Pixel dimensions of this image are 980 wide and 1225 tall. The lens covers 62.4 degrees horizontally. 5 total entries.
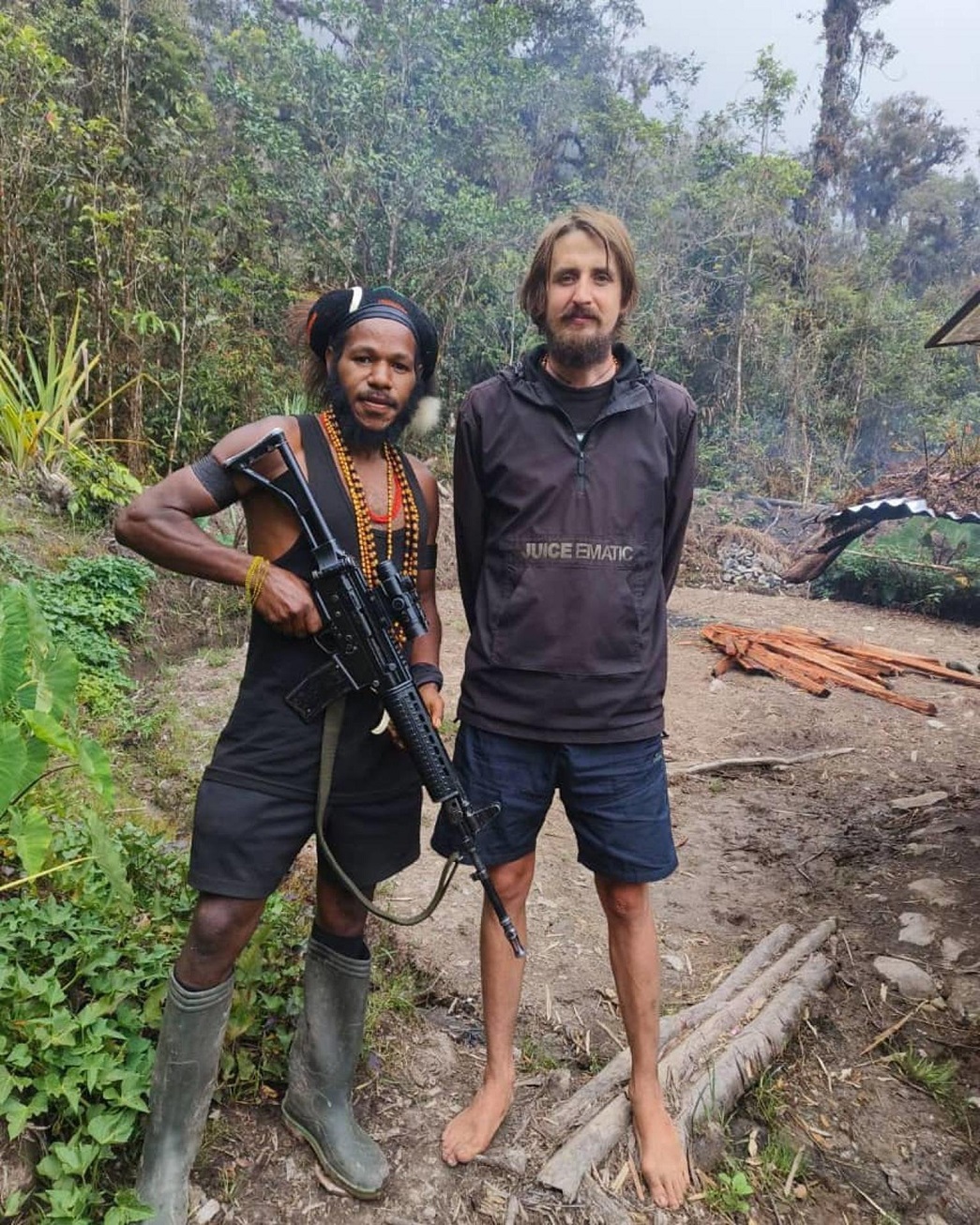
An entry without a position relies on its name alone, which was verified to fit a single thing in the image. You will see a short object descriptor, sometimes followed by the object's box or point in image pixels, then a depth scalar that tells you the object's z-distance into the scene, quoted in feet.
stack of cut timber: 22.12
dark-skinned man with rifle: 5.40
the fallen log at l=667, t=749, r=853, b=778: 16.42
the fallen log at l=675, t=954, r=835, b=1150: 6.88
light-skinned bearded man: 6.06
